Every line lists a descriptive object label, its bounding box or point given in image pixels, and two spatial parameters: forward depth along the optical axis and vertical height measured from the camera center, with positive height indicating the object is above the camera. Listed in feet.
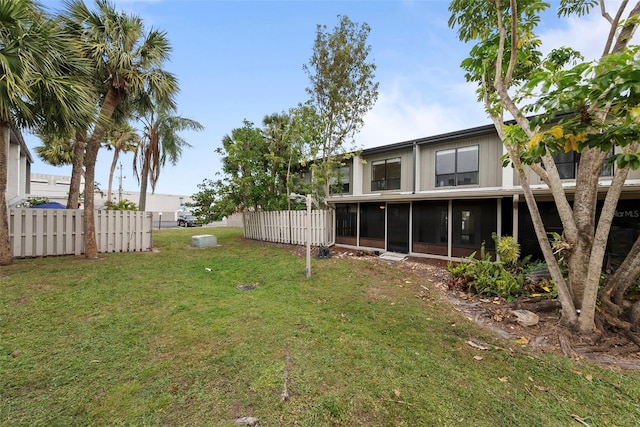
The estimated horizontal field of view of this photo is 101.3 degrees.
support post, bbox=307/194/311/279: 22.90 -0.68
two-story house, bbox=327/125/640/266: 27.07 +1.83
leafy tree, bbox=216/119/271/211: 40.52 +7.86
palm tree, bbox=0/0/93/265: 17.57 +9.68
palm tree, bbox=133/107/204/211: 47.91 +13.25
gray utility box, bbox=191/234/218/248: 37.24 -3.75
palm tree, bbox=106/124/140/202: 54.44 +15.56
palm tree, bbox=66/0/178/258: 23.61 +14.65
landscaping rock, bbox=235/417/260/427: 7.00 -5.56
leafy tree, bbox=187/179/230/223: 41.70 +2.30
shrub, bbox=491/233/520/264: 23.32 -2.92
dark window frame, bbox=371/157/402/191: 44.14 +6.68
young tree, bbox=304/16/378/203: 41.14 +20.98
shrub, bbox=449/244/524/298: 18.39 -4.62
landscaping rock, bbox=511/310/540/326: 14.54 -5.67
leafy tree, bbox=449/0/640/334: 8.71 +3.95
